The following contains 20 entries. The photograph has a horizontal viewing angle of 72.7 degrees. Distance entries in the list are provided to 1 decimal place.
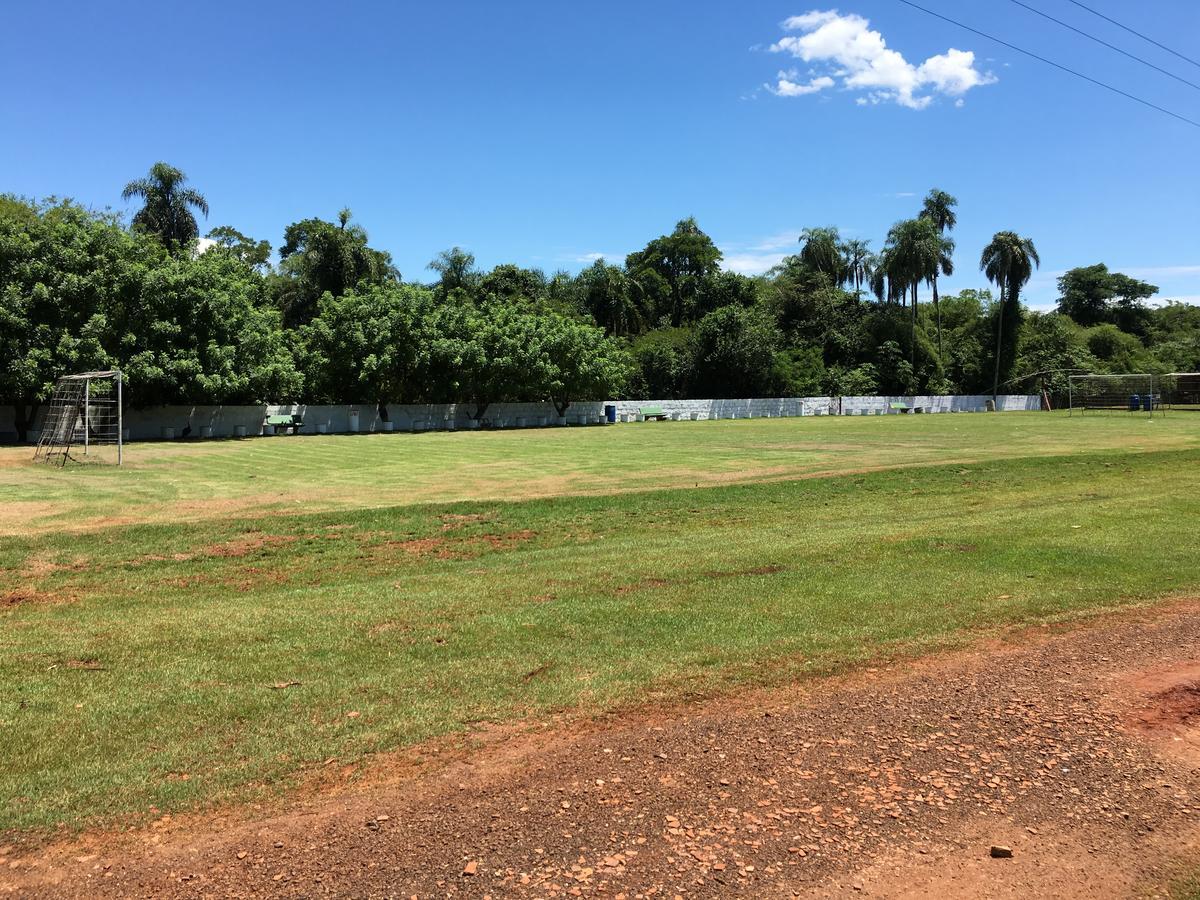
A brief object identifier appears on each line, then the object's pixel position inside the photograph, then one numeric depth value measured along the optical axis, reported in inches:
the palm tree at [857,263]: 3863.2
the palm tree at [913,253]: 3518.7
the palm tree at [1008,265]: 3673.7
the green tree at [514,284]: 2979.8
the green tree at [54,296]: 1422.2
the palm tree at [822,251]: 3826.3
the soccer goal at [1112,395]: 2851.9
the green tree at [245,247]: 2753.4
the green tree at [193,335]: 1556.3
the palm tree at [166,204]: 2174.0
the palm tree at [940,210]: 3801.7
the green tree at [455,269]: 2812.5
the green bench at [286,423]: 2009.1
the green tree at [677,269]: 3624.5
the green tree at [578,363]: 2431.1
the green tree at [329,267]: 2377.0
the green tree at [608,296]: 3253.0
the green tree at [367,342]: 2080.5
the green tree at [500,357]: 2258.9
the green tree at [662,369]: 3129.9
